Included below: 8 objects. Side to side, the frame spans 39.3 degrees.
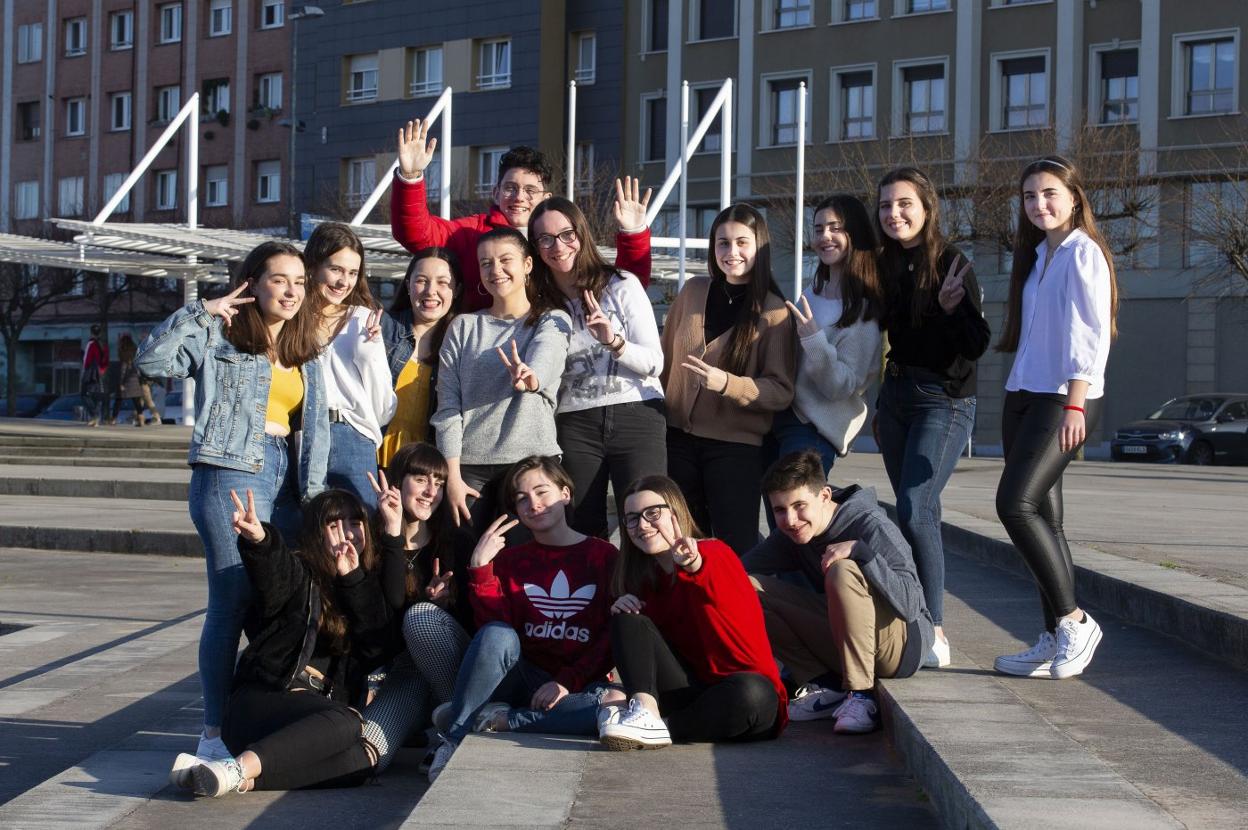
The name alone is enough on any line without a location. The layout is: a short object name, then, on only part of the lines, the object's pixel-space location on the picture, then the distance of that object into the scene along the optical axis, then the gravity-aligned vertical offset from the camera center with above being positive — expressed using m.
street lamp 54.32 +11.26
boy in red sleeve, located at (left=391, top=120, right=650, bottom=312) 6.87 +0.80
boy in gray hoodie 5.98 -0.62
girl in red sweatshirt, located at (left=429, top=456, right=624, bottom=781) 6.06 -0.64
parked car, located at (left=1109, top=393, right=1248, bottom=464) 33.81 -0.19
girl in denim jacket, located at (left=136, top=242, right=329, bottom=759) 5.93 -0.01
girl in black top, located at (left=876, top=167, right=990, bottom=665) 6.49 +0.25
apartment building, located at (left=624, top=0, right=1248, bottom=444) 38.56 +7.41
